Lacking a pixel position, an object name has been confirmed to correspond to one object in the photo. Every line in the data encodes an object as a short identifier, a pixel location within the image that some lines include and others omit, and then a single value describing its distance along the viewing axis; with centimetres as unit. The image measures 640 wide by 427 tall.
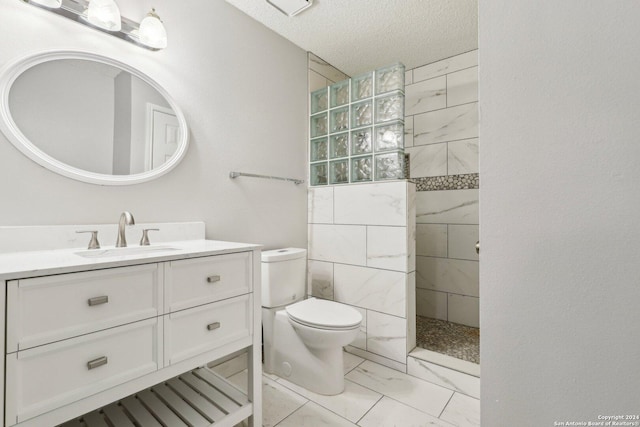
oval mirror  120
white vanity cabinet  79
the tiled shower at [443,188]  244
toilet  161
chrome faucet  126
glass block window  204
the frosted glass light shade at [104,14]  129
